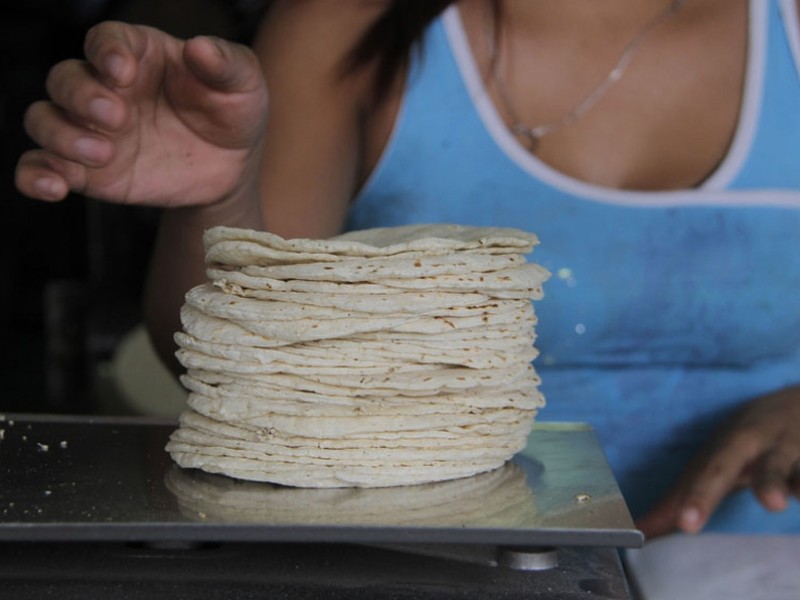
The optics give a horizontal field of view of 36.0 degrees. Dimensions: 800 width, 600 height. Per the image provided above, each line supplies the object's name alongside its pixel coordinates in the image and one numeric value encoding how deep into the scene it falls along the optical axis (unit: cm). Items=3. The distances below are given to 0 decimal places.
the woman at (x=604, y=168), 139
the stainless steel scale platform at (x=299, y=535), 75
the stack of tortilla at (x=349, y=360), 88
